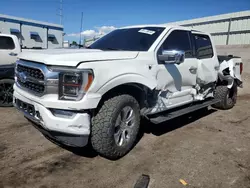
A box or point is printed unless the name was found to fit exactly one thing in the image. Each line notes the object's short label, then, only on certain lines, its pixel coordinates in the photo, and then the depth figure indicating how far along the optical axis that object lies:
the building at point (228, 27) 13.74
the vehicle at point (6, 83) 5.73
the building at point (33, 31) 24.05
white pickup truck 2.80
